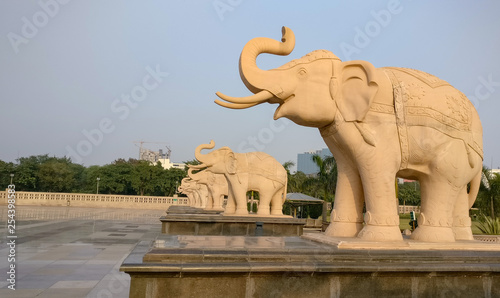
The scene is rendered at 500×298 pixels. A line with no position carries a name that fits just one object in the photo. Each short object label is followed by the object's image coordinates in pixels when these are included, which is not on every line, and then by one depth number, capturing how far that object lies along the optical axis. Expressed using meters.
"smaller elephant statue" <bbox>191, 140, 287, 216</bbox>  13.00
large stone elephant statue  5.02
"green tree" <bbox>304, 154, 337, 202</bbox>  26.74
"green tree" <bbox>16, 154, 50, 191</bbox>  55.53
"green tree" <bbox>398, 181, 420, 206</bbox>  53.47
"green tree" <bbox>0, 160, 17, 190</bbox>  54.39
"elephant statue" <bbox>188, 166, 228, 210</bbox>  18.19
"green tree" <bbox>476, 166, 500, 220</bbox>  21.92
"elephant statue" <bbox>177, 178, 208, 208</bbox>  23.78
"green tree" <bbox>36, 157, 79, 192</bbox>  56.47
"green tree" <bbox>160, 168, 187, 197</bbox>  57.84
